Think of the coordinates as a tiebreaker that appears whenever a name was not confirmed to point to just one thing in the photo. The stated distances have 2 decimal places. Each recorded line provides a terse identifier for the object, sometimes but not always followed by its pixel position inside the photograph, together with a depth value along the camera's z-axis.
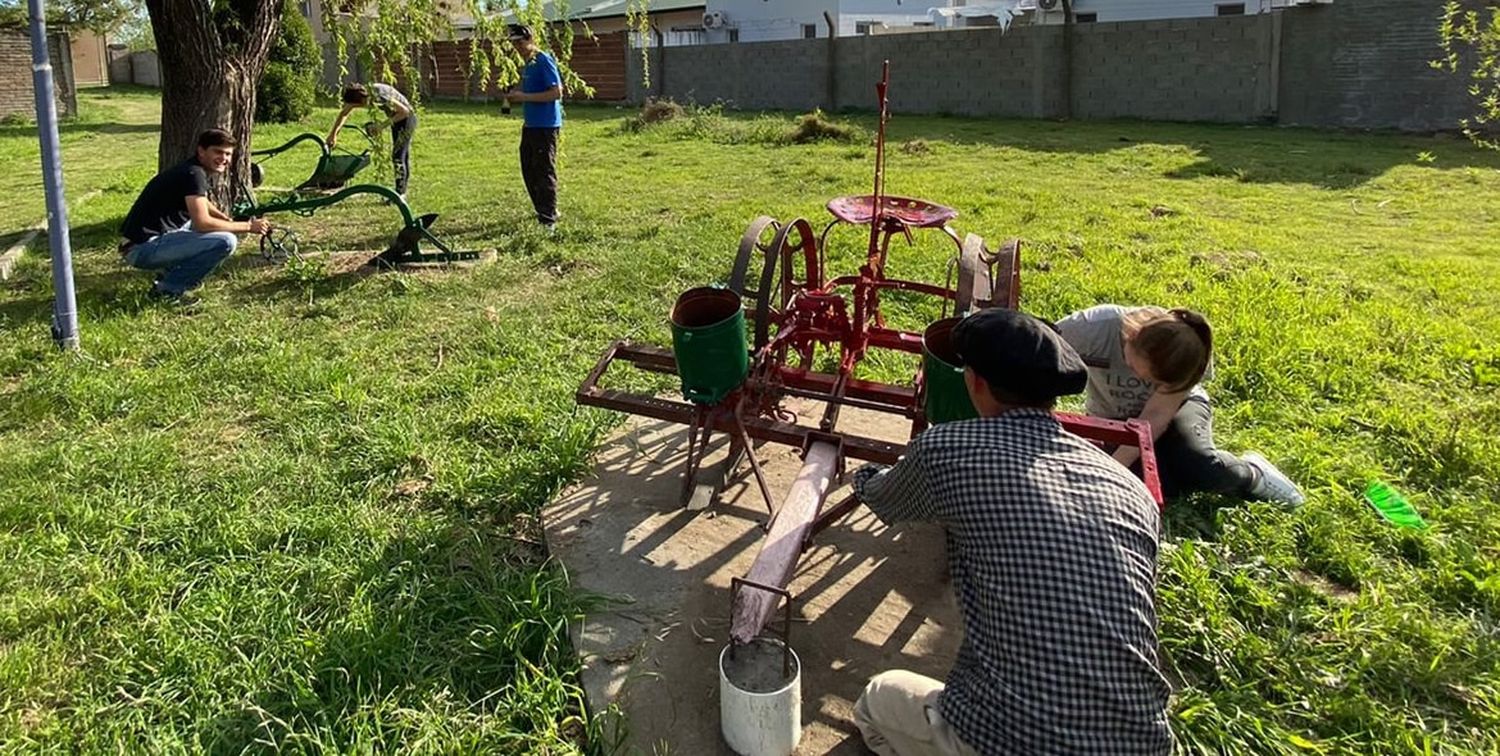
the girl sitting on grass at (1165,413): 3.14
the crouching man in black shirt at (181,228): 5.71
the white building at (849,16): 24.72
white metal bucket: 2.13
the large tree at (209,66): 7.11
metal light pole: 4.65
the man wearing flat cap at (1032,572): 1.76
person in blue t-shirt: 7.65
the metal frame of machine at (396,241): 6.36
